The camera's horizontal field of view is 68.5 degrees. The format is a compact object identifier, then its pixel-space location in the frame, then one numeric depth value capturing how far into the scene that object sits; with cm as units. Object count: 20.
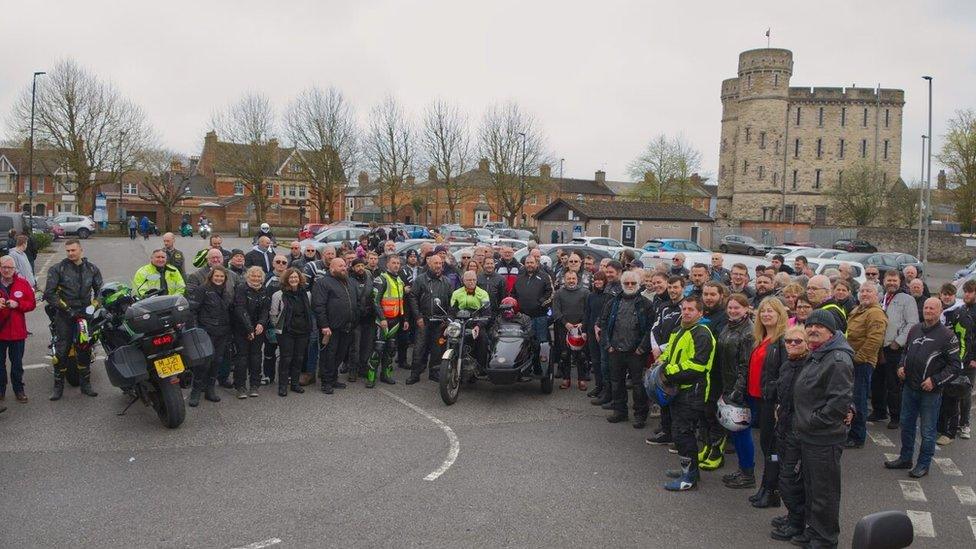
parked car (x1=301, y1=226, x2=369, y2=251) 3112
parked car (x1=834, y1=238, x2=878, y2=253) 5384
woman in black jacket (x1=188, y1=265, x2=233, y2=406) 867
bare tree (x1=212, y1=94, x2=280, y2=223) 5297
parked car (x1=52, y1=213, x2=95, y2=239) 4691
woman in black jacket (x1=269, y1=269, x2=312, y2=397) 902
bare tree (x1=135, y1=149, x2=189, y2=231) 6172
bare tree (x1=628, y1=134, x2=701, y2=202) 7419
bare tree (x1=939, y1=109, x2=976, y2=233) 5016
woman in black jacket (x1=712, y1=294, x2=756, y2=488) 635
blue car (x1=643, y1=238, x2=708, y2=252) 3600
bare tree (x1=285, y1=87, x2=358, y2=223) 5112
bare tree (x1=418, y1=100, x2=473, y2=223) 5328
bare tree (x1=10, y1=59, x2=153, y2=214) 4900
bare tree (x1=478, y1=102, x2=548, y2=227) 5291
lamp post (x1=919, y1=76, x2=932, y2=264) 3556
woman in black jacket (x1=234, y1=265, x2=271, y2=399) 885
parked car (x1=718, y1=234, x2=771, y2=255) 5353
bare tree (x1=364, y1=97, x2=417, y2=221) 5294
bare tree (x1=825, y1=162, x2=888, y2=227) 6209
